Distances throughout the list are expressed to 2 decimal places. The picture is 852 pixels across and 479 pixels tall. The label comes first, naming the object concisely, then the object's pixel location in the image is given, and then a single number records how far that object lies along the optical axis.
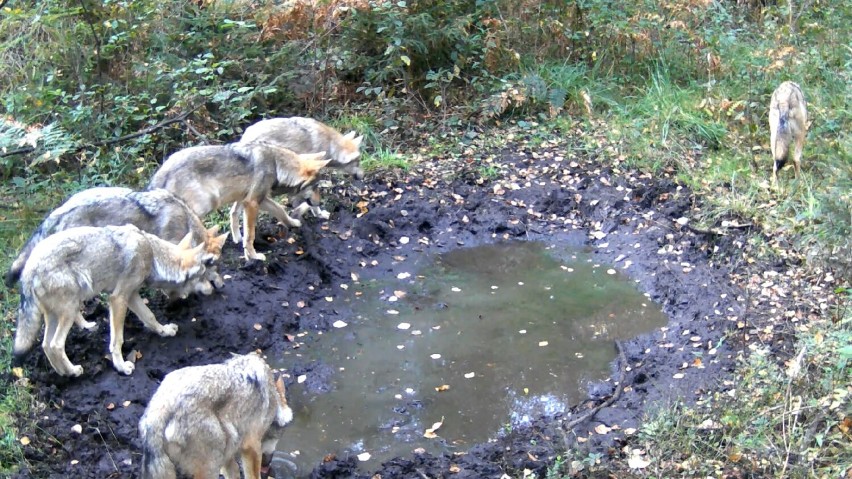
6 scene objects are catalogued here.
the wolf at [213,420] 5.20
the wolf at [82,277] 6.71
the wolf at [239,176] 8.59
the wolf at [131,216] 7.59
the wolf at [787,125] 10.02
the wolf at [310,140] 10.11
